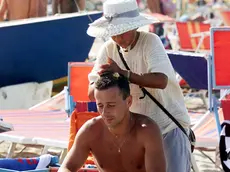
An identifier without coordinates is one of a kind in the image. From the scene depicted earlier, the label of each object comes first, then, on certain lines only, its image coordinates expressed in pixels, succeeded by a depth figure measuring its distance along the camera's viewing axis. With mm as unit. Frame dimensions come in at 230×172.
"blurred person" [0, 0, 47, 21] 17000
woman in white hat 6914
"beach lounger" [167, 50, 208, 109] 12516
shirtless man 6328
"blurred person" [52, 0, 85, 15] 18875
